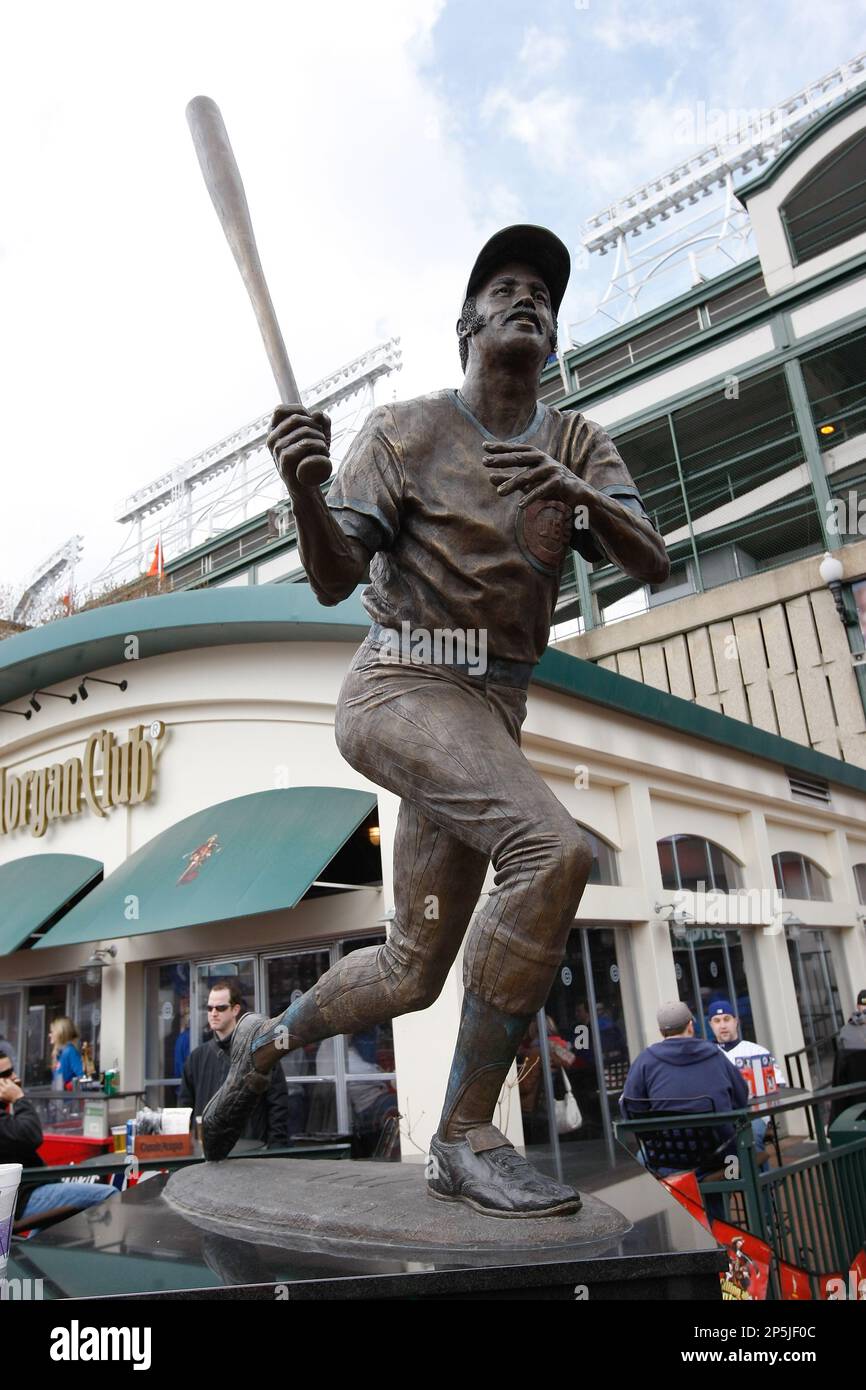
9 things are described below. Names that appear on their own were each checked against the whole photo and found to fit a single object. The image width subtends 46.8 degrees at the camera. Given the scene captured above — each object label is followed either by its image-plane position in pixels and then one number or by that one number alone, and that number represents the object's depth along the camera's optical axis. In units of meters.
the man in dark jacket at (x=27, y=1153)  4.50
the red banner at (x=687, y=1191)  4.89
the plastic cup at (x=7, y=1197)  2.26
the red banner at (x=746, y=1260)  4.45
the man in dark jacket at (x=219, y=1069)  5.86
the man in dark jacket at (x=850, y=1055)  8.95
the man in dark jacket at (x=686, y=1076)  6.24
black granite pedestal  2.00
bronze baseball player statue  2.39
